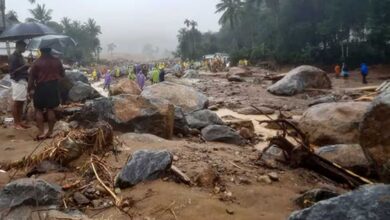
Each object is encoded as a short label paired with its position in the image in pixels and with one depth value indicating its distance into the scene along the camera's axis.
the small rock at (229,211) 3.44
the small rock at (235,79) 22.42
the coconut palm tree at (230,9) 49.03
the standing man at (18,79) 6.53
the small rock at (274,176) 4.45
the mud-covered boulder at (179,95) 8.68
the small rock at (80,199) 3.70
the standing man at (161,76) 18.64
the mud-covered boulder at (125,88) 10.27
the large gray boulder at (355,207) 2.40
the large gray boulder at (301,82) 16.00
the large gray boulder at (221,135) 6.57
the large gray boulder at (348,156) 5.05
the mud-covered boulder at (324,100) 13.12
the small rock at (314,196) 3.66
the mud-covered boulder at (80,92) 8.92
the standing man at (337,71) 25.58
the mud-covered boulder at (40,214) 3.33
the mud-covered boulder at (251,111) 11.63
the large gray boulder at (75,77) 9.52
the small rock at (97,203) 3.65
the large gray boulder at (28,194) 3.47
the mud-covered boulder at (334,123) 6.76
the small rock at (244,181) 4.20
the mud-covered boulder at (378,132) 4.06
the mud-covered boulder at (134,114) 6.21
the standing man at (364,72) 20.82
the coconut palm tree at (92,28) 72.91
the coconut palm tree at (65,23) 69.19
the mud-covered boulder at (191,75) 26.46
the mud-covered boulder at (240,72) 25.45
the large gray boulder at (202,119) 7.54
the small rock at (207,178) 4.00
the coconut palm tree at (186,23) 63.62
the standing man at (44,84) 5.87
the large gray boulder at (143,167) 3.94
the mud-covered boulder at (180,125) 6.81
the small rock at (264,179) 4.34
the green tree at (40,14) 61.91
